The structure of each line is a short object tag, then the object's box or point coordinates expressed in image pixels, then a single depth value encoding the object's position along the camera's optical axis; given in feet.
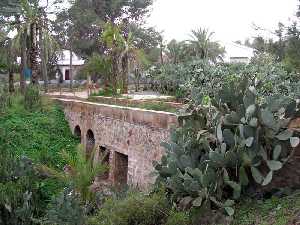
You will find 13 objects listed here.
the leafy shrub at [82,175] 34.32
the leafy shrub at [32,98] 62.80
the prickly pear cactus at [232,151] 20.36
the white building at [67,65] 146.92
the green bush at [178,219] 19.77
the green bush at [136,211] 20.74
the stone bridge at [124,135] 35.56
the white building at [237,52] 123.95
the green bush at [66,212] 24.32
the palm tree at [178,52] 117.80
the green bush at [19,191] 35.09
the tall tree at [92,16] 123.13
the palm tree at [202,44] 113.29
